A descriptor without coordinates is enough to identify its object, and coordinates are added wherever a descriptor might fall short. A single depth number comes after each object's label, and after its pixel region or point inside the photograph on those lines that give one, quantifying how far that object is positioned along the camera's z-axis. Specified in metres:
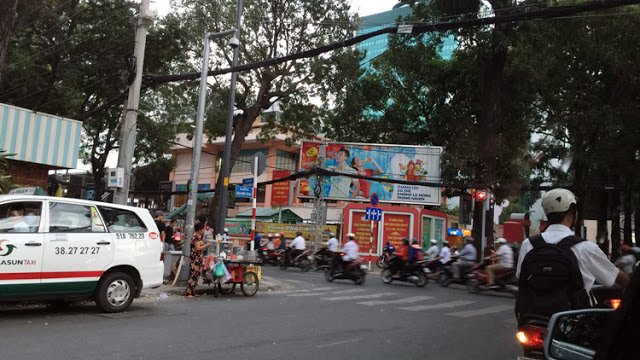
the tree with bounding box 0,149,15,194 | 11.76
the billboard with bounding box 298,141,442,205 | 29.20
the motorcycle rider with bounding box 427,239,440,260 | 19.29
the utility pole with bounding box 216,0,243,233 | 16.45
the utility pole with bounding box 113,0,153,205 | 12.33
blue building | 75.06
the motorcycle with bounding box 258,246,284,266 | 24.59
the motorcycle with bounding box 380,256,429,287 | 17.53
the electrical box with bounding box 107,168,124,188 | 12.03
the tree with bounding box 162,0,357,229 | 23.48
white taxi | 7.74
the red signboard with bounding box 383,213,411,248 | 28.80
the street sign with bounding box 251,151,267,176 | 15.63
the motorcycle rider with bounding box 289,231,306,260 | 22.78
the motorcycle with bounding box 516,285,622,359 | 3.33
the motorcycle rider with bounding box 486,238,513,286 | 15.54
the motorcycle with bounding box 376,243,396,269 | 23.45
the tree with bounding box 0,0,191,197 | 19.81
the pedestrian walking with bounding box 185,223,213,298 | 11.80
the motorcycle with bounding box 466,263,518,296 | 15.59
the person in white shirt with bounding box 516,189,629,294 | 3.60
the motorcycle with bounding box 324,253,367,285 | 17.16
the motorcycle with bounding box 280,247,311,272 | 22.39
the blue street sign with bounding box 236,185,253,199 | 18.57
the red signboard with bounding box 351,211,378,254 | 28.86
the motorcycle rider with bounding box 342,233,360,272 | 17.22
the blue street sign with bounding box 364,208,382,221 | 23.47
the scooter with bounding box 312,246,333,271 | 20.31
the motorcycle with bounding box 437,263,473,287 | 17.59
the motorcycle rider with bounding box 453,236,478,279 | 17.33
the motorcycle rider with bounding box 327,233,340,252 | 19.62
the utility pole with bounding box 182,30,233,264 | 13.20
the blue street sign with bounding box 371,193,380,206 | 23.77
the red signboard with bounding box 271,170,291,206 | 34.88
